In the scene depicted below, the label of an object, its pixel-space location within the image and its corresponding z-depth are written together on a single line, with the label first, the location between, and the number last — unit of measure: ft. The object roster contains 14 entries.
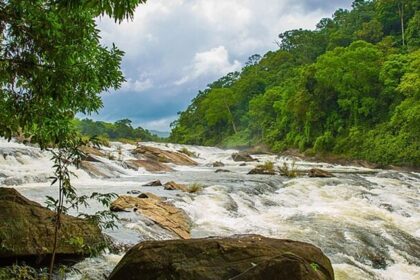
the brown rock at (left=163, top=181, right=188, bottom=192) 48.21
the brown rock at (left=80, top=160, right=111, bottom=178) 61.57
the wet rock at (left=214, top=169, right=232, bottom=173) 80.97
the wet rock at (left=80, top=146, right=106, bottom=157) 78.25
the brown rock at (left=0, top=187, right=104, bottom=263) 20.37
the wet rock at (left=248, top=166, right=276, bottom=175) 73.50
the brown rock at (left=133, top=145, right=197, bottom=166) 96.68
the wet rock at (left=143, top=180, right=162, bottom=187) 52.03
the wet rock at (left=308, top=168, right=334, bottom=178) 68.23
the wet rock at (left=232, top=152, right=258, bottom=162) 116.31
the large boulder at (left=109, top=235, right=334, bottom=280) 15.93
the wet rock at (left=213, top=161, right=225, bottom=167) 102.61
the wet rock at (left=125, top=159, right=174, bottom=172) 78.86
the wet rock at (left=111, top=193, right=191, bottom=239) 30.78
